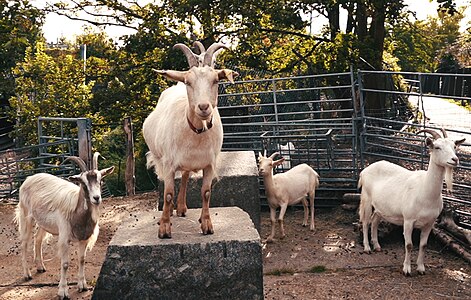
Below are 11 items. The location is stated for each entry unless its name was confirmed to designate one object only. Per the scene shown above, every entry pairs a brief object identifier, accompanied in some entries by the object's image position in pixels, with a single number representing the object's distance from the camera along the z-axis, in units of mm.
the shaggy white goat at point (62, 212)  6746
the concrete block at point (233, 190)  7207
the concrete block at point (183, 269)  4602
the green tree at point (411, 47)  16517
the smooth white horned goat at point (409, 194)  6852
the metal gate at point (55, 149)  9992
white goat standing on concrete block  4164
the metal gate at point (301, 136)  10391
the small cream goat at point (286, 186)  8953
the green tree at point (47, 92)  14336
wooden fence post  12594
